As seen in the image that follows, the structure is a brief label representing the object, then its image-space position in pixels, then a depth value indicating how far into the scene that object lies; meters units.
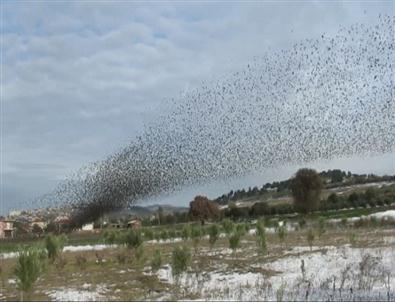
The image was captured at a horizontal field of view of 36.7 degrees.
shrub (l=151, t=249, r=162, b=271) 16.34
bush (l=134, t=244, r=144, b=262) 19.98
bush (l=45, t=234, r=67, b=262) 21.78
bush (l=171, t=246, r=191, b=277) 14.02
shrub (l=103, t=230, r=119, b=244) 28.75
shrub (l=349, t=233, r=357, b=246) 22.37
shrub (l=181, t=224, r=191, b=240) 30.70
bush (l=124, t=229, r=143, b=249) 23.15
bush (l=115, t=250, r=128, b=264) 20.33
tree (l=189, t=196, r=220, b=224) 89.95
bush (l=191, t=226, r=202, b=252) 28.31
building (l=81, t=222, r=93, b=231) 100.07
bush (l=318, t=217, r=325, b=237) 29.04
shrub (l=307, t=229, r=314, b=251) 22.29
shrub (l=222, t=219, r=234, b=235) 28.40
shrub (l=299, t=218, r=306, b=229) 40.25
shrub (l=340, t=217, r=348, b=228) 39.14
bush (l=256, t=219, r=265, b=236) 22.26
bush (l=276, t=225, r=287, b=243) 24.73
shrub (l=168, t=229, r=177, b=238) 38.03
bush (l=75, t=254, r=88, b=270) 19.98
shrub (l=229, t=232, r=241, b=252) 20.72
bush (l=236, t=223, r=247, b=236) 27.20
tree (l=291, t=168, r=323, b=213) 85.56
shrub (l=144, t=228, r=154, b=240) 34.94
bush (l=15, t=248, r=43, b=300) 13.00
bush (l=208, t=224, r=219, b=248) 24.84
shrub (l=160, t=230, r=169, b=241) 35.62
